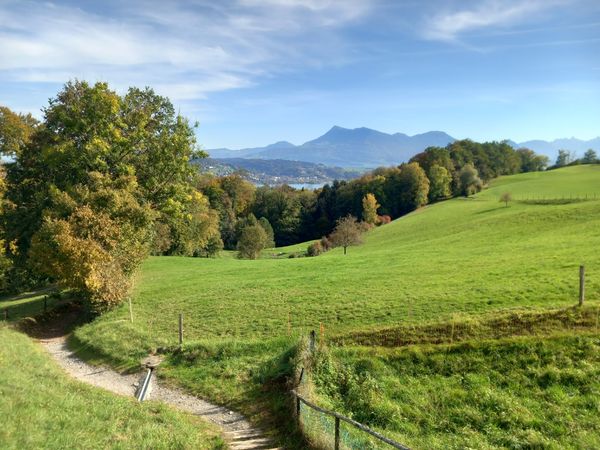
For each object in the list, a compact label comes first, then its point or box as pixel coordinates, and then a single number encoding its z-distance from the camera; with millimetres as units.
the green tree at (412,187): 108312
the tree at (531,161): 154500
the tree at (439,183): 110938
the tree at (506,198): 73962
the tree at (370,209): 106000
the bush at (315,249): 76731
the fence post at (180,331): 22125
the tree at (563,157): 178250
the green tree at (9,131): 56750
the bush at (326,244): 74950
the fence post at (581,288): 18188
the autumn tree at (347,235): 64750
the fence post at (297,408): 13354
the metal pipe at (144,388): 17228
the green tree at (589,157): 145825
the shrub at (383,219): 105138
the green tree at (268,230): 111625
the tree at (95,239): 27484
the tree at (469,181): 104700
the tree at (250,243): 83000
